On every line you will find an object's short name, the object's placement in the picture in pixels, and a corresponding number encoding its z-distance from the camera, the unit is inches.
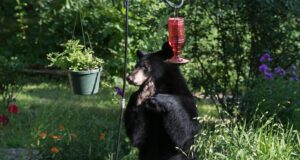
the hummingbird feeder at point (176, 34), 303.8
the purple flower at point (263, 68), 499.1
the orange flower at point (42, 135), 398.5
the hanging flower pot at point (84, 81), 316.3
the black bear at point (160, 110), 321.1
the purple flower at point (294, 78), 528.4
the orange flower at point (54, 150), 391.8
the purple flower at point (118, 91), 436.8
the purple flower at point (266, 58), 496.4
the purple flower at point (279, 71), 512.3
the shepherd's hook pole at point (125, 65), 281.0
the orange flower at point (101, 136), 417.0
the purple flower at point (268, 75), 498.6
